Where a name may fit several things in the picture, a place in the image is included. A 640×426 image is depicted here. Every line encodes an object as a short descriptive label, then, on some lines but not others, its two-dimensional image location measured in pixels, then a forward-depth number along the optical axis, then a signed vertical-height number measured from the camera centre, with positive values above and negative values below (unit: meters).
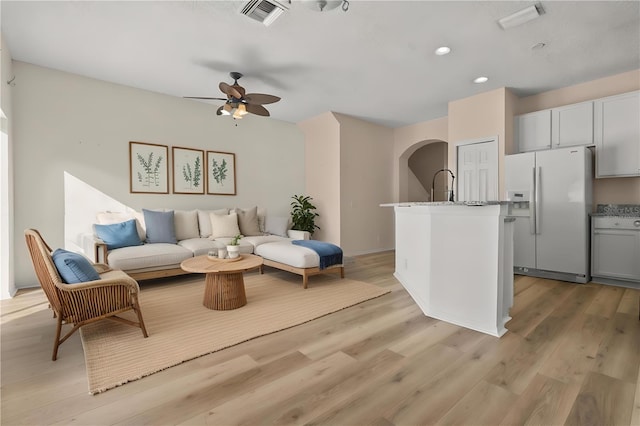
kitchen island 2.32 -0.46
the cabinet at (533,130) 4.40 +1.18
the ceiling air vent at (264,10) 2.49 +1.74
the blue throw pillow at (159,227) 4.20 -0.23
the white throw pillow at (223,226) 4.71 -0.25
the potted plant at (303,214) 5.96 -0.09
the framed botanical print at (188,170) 4.91 +0.68
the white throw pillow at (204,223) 4.79 -0.21
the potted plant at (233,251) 3.20 -0.44
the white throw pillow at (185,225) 4.57 -0.22
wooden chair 2.05 -0.61
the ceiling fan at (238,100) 3.56 +1.38
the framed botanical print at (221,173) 5.27 +0.68
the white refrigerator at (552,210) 3.84 -0.03
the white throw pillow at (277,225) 5.26 -0.27
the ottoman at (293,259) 3.72 -0.64
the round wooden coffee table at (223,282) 2.91 -0.73
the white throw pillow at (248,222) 5.05 -0.20
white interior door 4.64 +0.62
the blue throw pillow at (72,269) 2.16 -0.42
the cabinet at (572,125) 4.04 +1.16
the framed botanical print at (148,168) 4.52 +0.67
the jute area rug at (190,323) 1.95 -0.99
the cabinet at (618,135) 3.71 +0.93
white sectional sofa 3.63 -0.43
